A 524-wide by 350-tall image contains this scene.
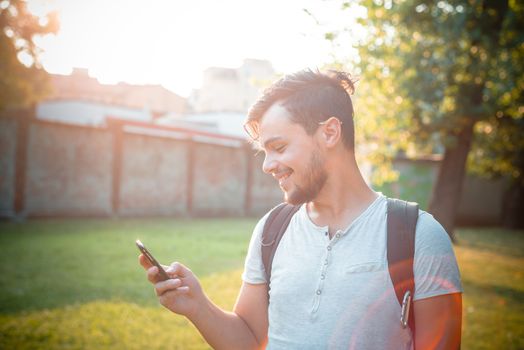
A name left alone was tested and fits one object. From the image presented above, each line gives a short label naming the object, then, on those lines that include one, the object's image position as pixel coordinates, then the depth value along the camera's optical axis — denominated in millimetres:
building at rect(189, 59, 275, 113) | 52000
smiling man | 1691
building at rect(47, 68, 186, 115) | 37812
